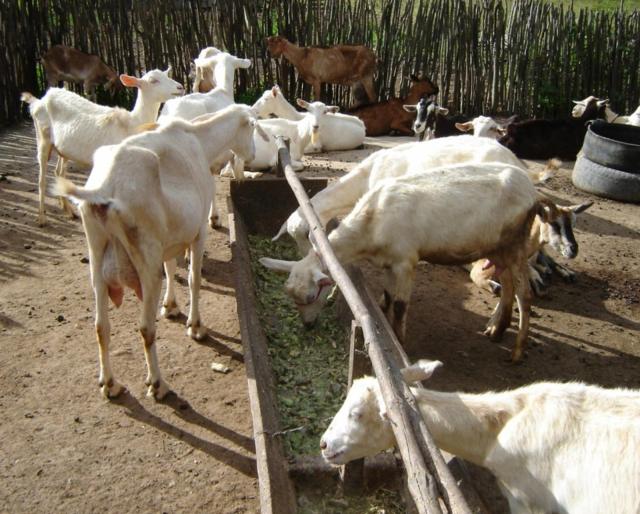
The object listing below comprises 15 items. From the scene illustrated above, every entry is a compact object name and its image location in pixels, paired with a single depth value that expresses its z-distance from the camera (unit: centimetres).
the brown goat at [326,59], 1378
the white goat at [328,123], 1178
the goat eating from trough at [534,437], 318
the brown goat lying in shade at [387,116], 1370
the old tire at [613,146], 1002
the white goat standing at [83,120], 752
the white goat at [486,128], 1021
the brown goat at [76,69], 1316
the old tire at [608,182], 1005
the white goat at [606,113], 1258
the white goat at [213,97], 855
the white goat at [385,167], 689
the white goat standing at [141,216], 458
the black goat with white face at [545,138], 1199
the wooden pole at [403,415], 263
